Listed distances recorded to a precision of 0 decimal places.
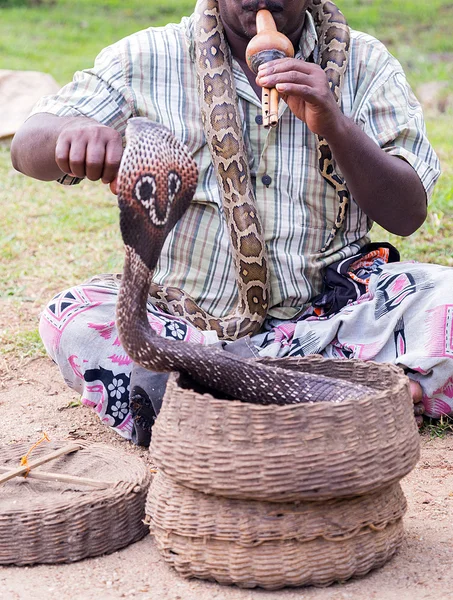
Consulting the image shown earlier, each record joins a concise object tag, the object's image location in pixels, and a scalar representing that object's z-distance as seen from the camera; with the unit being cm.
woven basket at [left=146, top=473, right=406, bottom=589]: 210
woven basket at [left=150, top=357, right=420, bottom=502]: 202
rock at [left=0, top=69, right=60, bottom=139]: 773
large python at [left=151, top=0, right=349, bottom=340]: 331
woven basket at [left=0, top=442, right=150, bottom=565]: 229
